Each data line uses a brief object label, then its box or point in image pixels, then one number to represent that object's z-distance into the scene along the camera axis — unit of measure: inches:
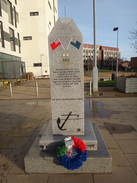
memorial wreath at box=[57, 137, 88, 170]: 108.9
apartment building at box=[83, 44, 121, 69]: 4229.6
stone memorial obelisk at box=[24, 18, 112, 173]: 116.0
